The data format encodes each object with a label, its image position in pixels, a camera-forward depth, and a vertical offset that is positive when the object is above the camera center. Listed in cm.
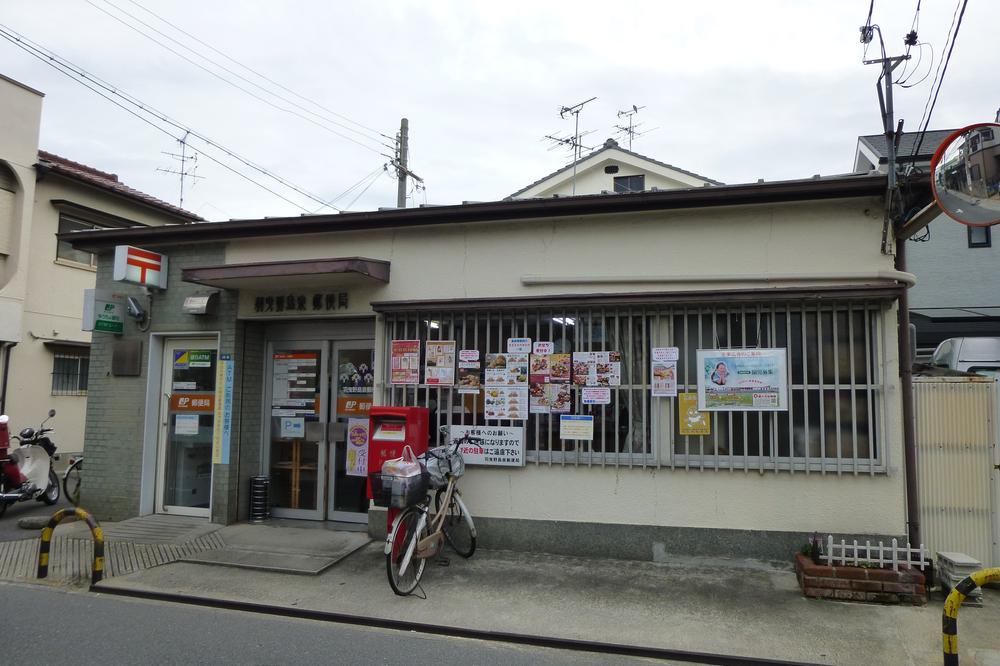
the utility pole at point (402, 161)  1939 +693
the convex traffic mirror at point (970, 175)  508 +181
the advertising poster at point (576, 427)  712 -34
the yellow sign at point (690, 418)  680 -22
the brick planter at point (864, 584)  567 -162
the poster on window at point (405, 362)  776 +37
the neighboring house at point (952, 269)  1805 +374
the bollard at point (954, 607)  423 -134
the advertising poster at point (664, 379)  692 +19
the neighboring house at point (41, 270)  1391 +263
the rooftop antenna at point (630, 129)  2217 +908
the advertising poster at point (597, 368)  711 +30
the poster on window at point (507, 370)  742 +28
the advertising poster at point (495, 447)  729 -60
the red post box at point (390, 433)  703 -43
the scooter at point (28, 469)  948 -124
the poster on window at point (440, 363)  763 +36
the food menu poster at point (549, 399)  724 -4
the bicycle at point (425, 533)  601 -141
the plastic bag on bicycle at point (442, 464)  671 -73
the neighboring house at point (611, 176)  2075 +727
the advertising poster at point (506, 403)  737 -10
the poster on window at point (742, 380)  664 +19
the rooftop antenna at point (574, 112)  1980 +868
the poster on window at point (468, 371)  757 +27
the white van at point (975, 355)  1088 +79
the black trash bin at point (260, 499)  864 -144
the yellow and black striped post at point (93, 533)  642 -155
